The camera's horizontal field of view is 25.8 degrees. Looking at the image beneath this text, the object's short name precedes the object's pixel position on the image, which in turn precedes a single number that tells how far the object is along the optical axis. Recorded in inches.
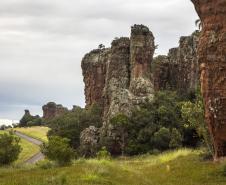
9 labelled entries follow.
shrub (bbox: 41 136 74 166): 1467.8
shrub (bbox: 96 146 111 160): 2118.0
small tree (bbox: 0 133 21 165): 1673.5
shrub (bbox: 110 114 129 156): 2891.2
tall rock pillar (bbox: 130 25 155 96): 3444.9
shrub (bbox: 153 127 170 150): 2807.6
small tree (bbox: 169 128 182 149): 2760.8
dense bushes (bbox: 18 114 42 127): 6717.5
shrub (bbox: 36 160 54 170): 1414.9
